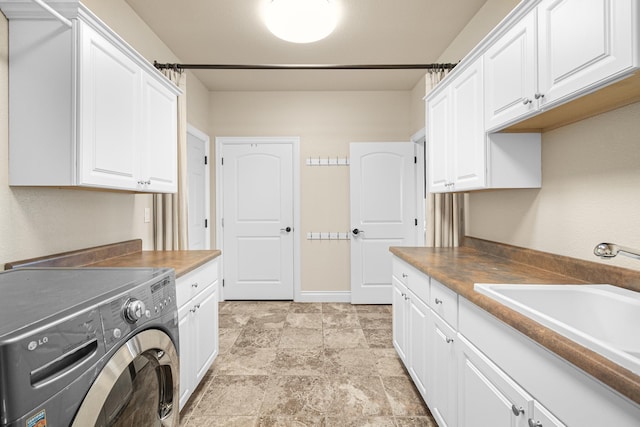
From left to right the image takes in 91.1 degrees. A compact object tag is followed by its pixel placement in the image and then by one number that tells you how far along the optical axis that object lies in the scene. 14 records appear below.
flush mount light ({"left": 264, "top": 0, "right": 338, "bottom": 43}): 2.04
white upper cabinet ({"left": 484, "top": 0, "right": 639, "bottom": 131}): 0.95
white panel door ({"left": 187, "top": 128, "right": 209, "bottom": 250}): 3.62
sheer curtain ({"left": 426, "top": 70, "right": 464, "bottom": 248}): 2.60
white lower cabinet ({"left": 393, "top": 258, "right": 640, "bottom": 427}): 0.74
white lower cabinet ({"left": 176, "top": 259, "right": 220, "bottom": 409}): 1.76
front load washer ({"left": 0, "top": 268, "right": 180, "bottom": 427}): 0.66
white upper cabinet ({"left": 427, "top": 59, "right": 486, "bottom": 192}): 1.82
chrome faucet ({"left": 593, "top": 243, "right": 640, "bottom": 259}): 0.97
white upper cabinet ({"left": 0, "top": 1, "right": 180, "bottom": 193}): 1.42
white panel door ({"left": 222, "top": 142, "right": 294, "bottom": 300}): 4.01
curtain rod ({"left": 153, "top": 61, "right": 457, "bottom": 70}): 2.53
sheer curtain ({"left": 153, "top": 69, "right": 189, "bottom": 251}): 2.55
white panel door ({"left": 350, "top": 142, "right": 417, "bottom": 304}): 3.91
